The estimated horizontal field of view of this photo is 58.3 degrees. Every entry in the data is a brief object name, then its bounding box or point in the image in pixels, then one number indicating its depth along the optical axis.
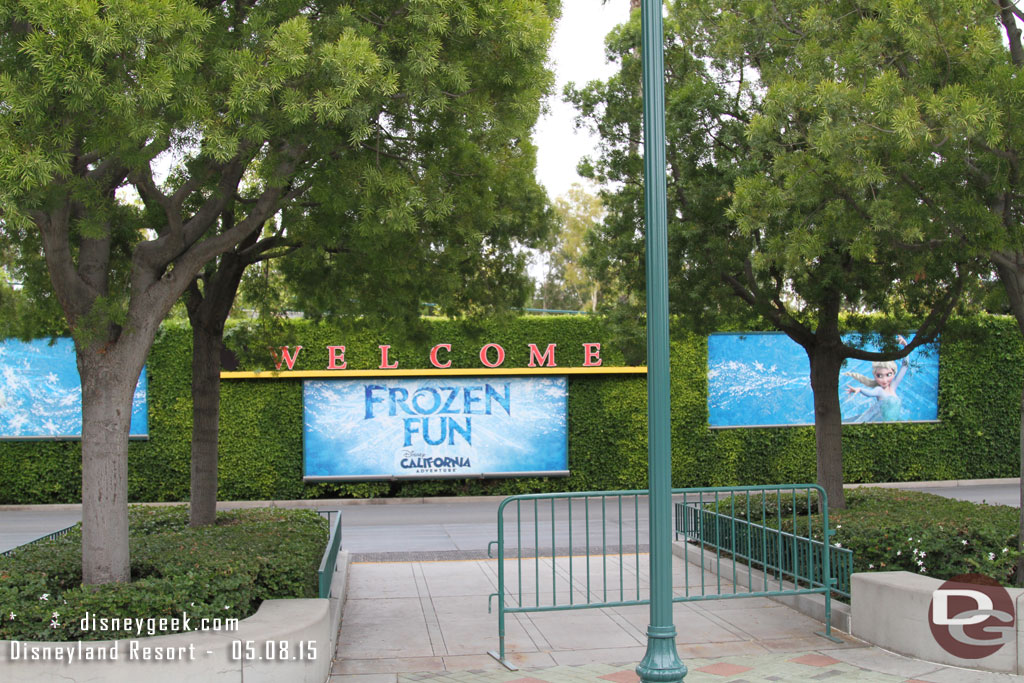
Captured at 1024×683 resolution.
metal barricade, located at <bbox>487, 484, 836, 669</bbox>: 7.66
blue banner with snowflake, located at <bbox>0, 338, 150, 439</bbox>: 18.73
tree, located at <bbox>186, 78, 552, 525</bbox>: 7.40
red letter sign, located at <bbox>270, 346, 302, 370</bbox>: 18.92
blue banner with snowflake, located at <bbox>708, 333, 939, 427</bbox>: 20.47
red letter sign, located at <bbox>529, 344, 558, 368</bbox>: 19.92
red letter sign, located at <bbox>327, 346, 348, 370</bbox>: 19.28
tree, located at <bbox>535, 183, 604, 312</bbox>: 43.06
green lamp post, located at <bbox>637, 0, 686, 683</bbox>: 5.06
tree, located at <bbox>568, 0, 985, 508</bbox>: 7.74
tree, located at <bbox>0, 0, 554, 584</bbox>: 5.72
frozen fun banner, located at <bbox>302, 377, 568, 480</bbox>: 19.27
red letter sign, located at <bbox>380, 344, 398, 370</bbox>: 19.34
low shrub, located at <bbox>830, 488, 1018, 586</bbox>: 7.69
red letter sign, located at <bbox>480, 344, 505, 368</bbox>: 19.72
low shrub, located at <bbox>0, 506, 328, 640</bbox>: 5.93
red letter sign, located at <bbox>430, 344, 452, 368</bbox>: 19.58
